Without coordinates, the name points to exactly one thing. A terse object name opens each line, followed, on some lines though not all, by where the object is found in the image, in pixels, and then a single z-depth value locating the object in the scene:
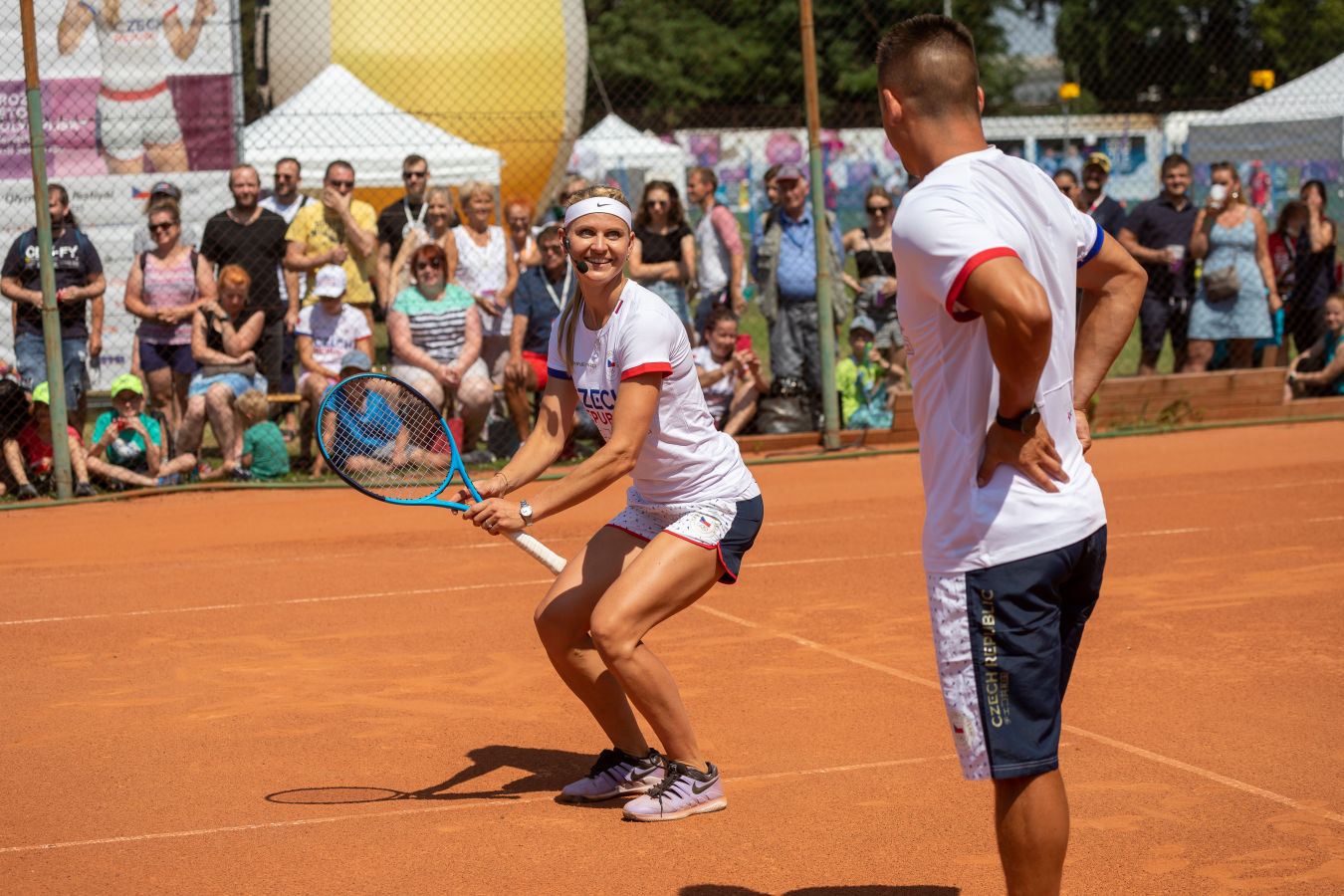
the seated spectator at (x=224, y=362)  11.91
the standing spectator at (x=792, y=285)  13.07
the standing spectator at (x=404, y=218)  13.20
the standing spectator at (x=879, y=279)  13.49
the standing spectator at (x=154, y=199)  12.81
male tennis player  3.37
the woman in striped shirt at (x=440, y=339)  12.21
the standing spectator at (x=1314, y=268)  14.44
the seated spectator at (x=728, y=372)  12.87
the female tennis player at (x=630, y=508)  4.96
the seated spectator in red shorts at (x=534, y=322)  12.58
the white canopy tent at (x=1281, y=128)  25.80
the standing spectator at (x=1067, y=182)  14.23
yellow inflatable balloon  20.09
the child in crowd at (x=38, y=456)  11.66
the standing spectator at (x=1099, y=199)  13.70
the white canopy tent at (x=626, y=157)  27.77
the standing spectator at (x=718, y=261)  13.44
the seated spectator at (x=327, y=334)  12.31
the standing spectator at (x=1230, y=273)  13.75
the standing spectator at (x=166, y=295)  12.22
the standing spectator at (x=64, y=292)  12.06
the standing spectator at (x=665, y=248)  12.79
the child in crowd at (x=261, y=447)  12.13
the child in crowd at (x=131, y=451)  11.84
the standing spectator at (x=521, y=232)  13.26
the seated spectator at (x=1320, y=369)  14.49
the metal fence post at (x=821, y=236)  12.59
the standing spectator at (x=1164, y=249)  13.73
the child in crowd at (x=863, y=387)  13.29
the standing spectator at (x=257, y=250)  12.55
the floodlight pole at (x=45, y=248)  11.22
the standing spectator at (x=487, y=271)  12.98
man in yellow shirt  12.88
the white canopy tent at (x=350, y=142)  17.61
